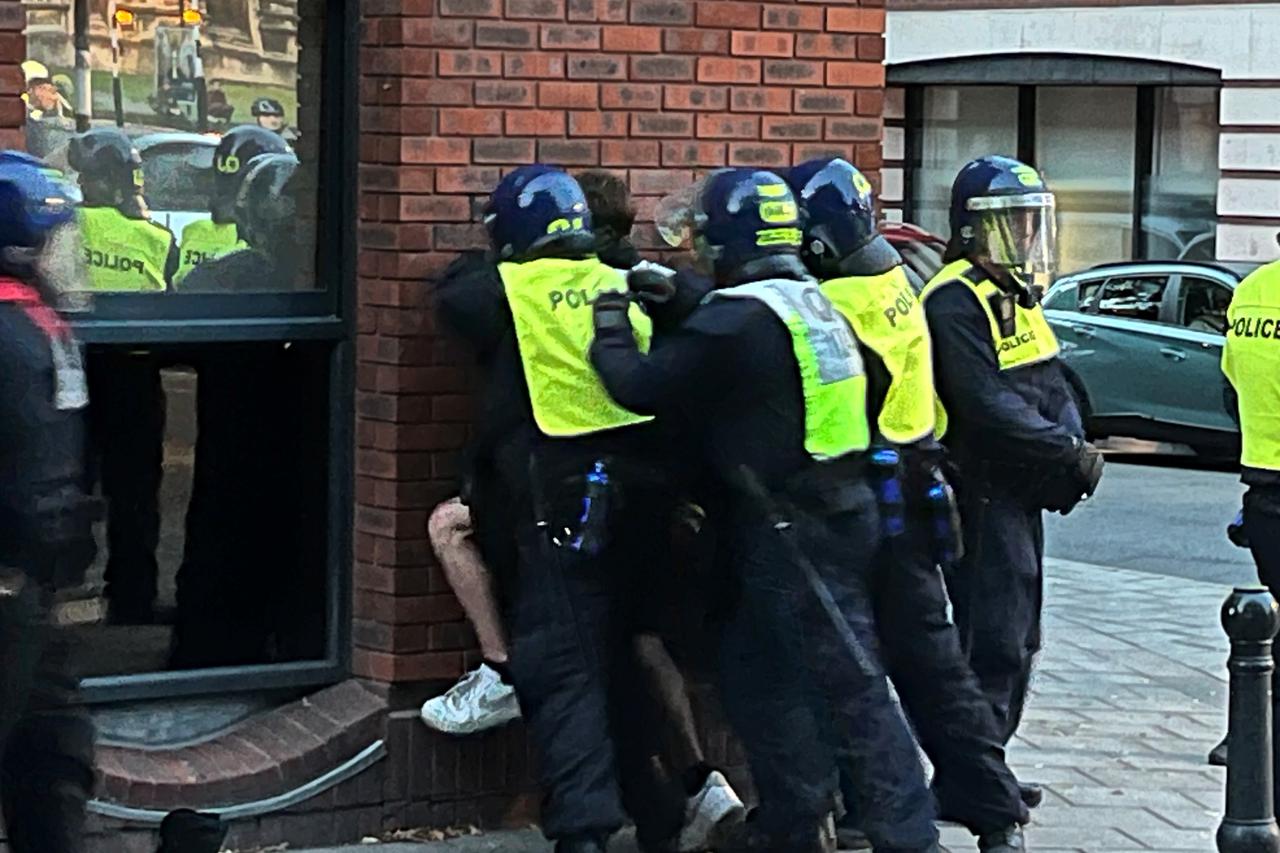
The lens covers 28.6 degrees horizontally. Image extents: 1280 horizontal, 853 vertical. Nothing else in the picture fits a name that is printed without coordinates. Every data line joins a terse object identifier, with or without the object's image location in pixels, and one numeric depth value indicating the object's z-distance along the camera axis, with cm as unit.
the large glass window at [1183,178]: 2416
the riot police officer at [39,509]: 525
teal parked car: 1703
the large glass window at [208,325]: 677
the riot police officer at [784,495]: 594
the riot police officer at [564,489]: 635
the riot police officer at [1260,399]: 700
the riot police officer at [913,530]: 648
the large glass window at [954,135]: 2608
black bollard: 615
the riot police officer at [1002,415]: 695
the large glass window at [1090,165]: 2519
